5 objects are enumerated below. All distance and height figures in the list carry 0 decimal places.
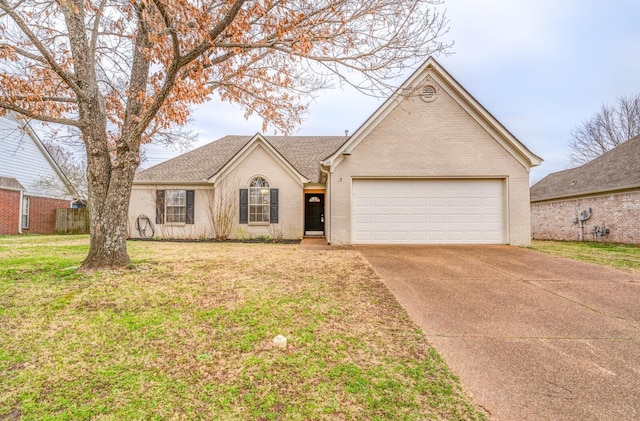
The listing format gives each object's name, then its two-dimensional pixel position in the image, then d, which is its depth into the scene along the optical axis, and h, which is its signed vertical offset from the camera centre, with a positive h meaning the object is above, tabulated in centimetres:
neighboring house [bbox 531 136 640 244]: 1196 +71
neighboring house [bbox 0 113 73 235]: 1591 +184
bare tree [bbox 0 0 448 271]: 473 +299
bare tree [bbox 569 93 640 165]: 2520 +793
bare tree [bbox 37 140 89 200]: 1890 +344
